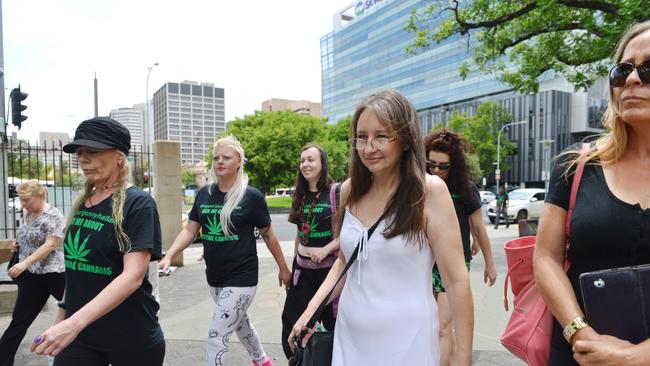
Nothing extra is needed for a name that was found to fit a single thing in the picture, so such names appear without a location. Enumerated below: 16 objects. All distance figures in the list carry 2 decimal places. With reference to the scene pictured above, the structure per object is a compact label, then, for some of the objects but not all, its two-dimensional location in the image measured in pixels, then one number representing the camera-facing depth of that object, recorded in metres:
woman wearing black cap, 2.27
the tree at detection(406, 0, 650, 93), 8.00
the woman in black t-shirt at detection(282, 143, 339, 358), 3.72
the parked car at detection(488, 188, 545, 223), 19.88
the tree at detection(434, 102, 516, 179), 47.84
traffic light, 9.24
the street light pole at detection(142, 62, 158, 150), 25.52
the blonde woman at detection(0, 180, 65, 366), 3.94
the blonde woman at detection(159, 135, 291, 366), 3.48
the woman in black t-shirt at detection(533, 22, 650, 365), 1.41
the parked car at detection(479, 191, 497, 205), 37.34
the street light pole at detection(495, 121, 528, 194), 44.66
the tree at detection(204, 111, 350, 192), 33.56
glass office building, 53.53
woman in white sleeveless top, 1.76
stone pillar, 9.37
